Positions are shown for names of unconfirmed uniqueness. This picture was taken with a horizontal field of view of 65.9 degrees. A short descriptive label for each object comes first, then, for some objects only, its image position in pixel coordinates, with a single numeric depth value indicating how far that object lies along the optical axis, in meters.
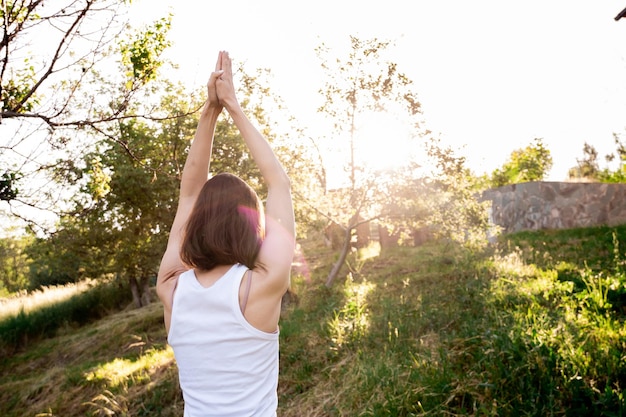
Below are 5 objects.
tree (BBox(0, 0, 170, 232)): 4.14
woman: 1.45
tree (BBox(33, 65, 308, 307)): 10.23
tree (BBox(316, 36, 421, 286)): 8.67
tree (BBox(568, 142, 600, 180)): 22.98
